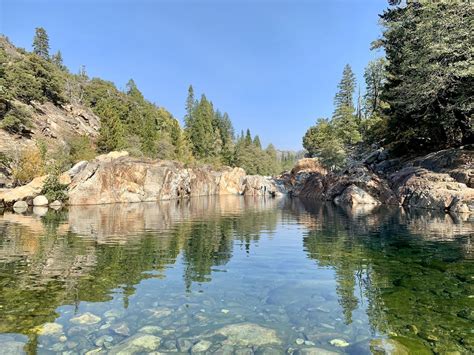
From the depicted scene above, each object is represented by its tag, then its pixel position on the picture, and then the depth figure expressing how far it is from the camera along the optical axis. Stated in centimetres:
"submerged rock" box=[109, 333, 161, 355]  612
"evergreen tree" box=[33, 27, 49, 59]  9750
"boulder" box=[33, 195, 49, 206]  4038
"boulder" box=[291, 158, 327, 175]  8162
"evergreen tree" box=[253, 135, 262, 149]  14418
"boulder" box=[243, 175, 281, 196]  8781
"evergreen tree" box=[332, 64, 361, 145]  6600
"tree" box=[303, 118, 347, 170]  6081
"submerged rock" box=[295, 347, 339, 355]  599
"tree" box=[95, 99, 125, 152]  6512
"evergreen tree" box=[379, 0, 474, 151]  2656
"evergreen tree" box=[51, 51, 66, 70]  10627
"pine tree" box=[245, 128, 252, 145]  12519
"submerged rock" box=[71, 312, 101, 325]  736
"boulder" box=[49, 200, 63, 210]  4088
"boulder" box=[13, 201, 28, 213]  3705
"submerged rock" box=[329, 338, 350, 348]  634
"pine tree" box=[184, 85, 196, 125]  11511
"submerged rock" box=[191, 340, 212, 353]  618
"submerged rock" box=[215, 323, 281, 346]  646
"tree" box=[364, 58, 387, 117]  8094
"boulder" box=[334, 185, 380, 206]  4515
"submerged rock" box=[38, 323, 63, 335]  681
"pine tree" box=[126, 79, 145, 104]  10381
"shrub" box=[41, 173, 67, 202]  4141
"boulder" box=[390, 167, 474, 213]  3069
